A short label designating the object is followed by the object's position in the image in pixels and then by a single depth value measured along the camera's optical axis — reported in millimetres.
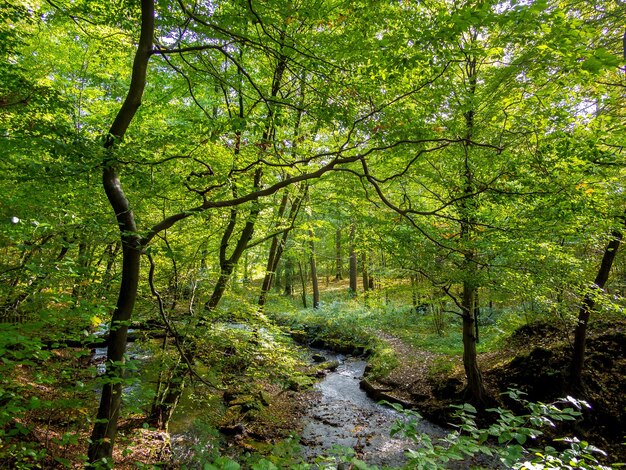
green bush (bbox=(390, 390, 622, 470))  2057
